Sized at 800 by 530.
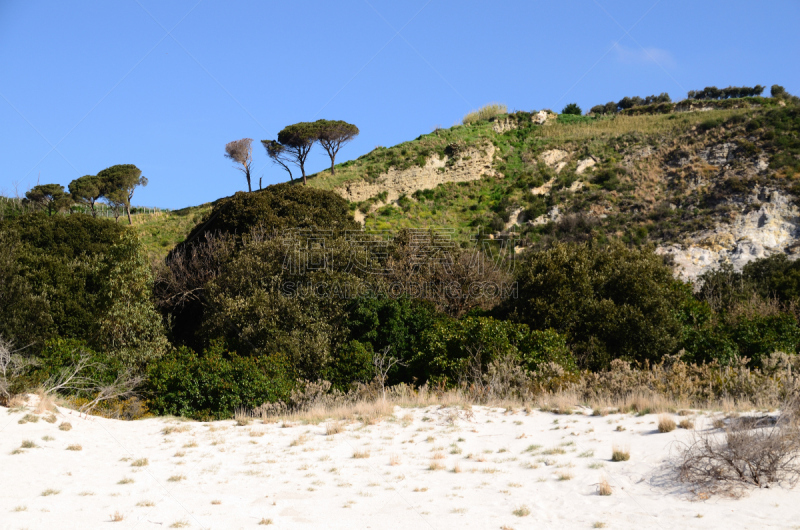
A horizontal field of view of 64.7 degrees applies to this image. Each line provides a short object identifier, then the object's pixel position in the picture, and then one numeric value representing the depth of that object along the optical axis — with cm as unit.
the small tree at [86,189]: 5238
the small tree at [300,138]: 5288
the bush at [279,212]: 2917
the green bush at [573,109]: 7851
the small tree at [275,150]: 5428
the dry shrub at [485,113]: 7144
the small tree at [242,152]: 5428
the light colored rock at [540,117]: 6981
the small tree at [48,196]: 5147
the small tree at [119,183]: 5325
